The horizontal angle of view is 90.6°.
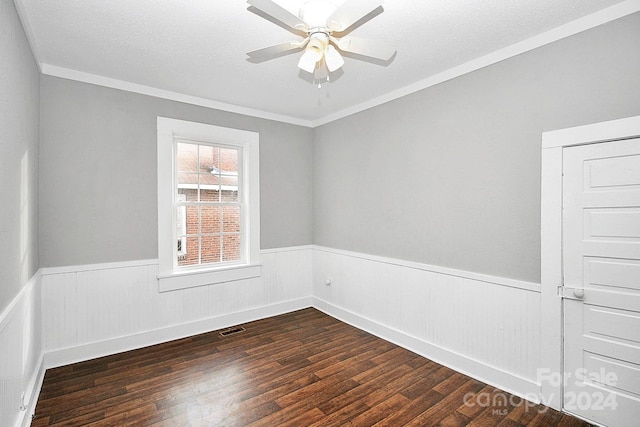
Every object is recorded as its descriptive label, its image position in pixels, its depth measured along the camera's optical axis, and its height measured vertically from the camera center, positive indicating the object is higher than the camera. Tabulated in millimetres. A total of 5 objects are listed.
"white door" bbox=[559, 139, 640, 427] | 2062 -497
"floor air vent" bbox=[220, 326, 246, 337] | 3781 -1455
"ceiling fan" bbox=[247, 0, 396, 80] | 1655 +1063
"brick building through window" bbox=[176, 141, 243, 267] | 3842 +101
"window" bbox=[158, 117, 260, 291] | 3602 +99
